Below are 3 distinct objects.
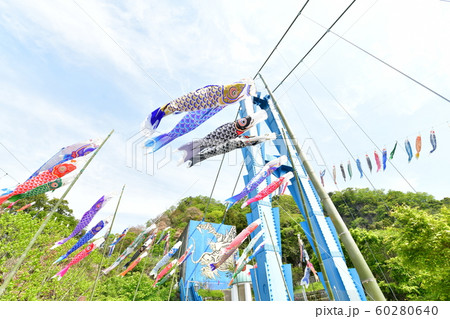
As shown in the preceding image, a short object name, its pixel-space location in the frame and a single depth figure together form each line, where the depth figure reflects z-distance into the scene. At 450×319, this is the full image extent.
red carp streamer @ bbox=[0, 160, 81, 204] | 4.53
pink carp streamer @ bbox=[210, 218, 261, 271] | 6.52
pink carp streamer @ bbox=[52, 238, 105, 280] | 6.98
